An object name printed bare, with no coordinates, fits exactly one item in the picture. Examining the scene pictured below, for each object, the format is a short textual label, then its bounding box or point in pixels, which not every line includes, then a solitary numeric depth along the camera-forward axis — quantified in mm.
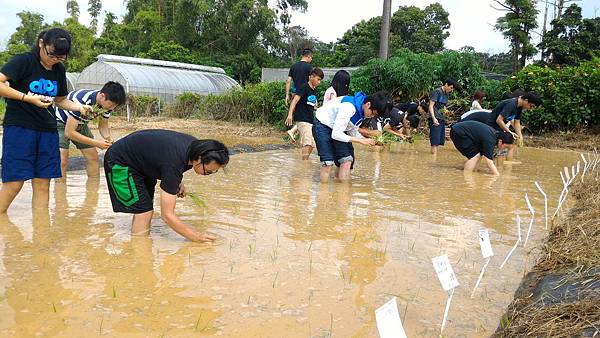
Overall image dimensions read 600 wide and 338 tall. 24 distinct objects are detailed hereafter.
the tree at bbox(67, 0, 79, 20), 45312
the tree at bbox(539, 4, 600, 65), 22281
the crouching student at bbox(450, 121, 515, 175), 7871
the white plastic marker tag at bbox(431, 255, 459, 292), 2337
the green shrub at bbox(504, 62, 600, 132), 14508
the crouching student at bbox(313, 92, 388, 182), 6094
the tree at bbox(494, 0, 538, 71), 23609
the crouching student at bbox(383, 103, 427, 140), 10789
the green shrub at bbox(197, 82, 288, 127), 15805
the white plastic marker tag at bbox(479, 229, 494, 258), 2906
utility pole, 16266
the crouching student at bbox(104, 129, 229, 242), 3559
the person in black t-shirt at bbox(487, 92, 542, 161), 8250
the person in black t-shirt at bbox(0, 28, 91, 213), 4035
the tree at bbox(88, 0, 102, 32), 47719
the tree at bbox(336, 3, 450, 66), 30767
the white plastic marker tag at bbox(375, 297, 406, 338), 1790
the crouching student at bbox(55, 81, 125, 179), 5008
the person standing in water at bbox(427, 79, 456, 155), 10063
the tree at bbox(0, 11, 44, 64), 44438
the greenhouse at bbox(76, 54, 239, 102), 21516
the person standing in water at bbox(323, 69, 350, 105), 6930
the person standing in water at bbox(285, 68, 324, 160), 8289
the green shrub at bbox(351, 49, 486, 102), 14594
